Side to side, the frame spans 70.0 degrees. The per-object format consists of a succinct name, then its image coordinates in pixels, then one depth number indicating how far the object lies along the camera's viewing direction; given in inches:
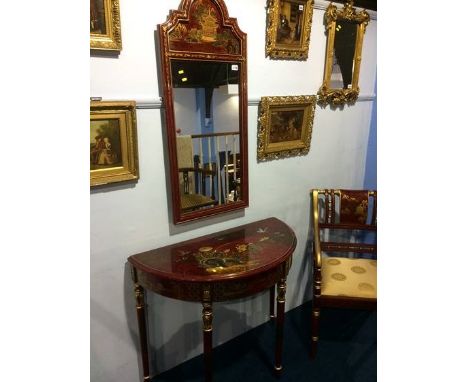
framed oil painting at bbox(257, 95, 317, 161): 82.6
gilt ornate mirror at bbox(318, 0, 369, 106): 88.3
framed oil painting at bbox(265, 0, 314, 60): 76.6
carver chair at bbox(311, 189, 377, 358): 82.5
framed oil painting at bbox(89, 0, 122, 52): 55.5
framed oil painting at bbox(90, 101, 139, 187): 59.6
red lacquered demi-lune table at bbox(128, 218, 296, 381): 61.0
